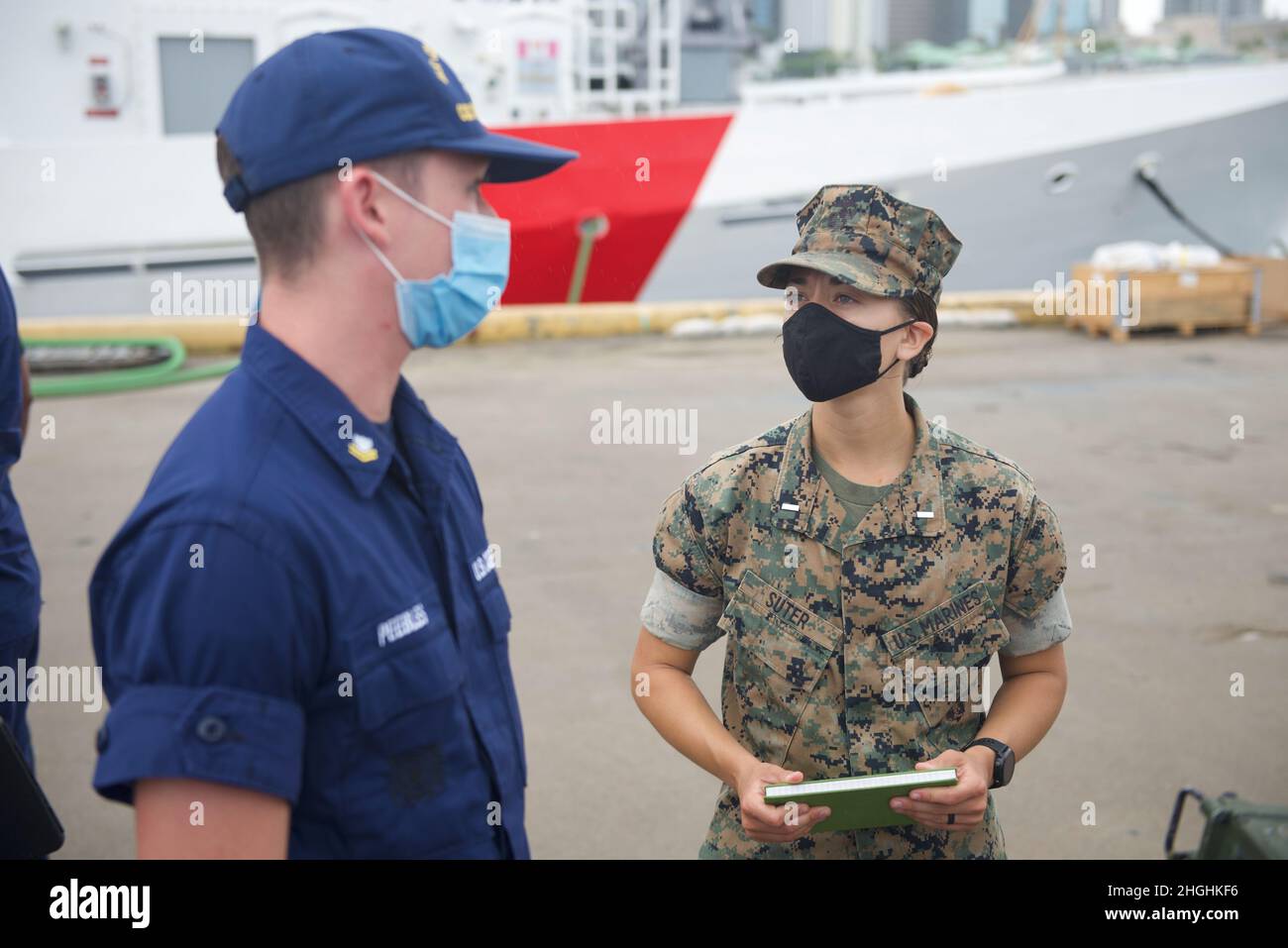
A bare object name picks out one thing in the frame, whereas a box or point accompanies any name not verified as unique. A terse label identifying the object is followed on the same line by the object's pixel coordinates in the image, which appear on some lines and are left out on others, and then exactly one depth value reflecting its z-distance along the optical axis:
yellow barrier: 10.79
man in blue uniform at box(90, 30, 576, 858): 1.15
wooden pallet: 10.83
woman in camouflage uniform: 1.89
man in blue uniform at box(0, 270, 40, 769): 2.31
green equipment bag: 2.13
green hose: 8.85
